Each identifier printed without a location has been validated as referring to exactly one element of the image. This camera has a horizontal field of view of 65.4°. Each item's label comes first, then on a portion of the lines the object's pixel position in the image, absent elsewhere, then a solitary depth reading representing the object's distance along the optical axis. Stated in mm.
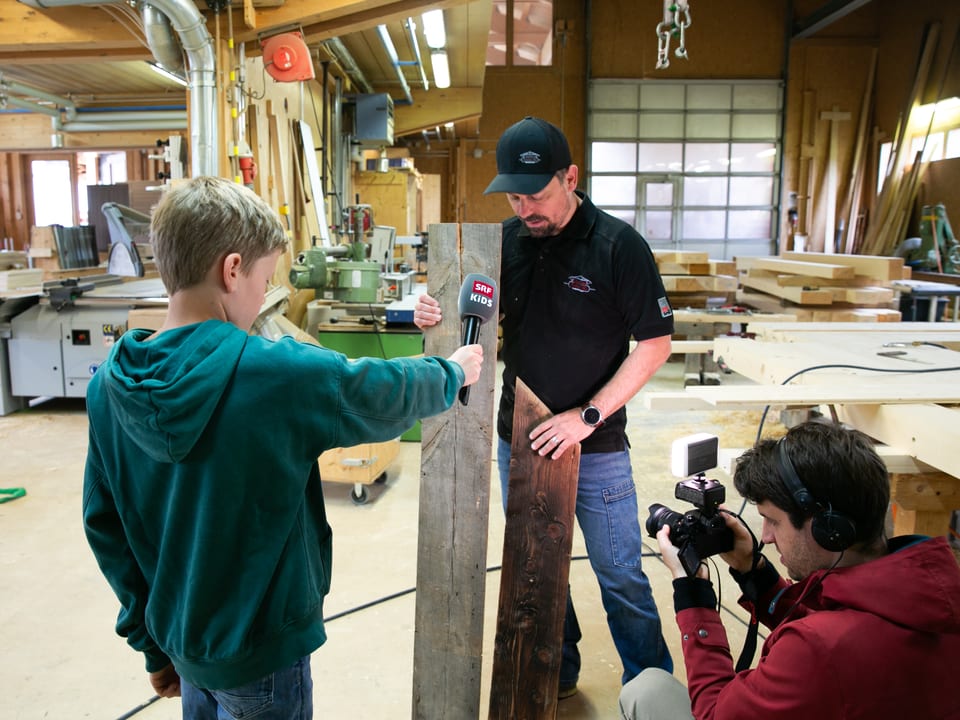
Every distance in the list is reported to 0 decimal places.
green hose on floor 4047
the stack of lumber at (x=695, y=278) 6957
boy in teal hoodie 1032
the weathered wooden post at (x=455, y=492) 1796
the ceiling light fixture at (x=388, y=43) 5932
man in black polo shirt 1882
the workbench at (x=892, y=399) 2041
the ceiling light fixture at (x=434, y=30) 5562
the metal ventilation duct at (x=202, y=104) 4105
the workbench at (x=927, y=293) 6242
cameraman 1080
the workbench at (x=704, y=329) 6297
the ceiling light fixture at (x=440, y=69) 6649
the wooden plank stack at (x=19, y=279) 5445
